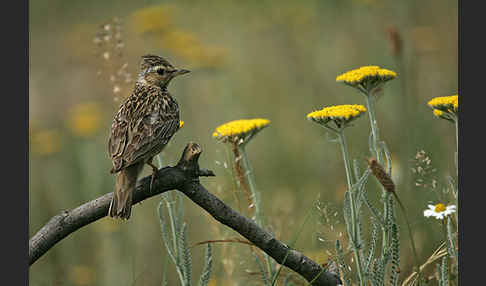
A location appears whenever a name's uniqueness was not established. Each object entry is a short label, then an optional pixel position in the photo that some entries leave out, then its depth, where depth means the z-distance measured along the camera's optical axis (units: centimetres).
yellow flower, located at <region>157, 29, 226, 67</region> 1191
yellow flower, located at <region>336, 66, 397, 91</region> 596
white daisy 638
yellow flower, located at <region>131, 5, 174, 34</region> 1155
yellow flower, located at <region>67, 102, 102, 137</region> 1173
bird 601
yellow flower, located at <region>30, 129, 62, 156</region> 1126
